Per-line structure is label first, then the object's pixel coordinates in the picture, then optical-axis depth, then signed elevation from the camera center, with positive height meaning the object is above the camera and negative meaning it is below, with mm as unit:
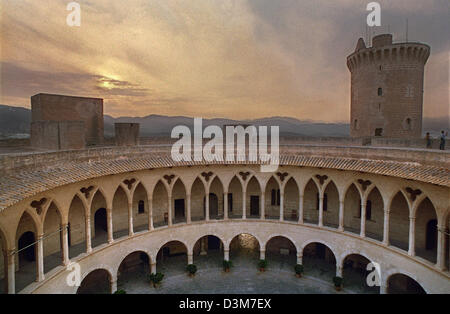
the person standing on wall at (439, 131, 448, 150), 18725 +324
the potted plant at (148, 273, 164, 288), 17923 -8669
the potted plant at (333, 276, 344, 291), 17656 -8691
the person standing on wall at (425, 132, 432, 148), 20928 +511
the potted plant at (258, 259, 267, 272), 19984 -8638
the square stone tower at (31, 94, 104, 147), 19700 +2567
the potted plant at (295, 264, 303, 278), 19250 -8639
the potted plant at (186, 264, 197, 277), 19281 -8660
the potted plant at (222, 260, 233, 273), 19938 -8676
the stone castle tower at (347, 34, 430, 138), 26344 +5760
